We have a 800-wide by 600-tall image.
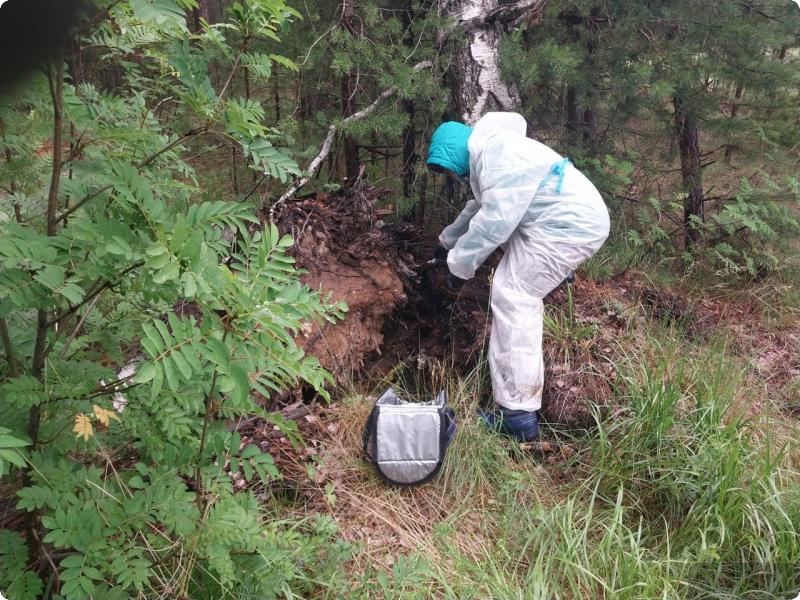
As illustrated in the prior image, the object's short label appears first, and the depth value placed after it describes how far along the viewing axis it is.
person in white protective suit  3.28
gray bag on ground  2.86
